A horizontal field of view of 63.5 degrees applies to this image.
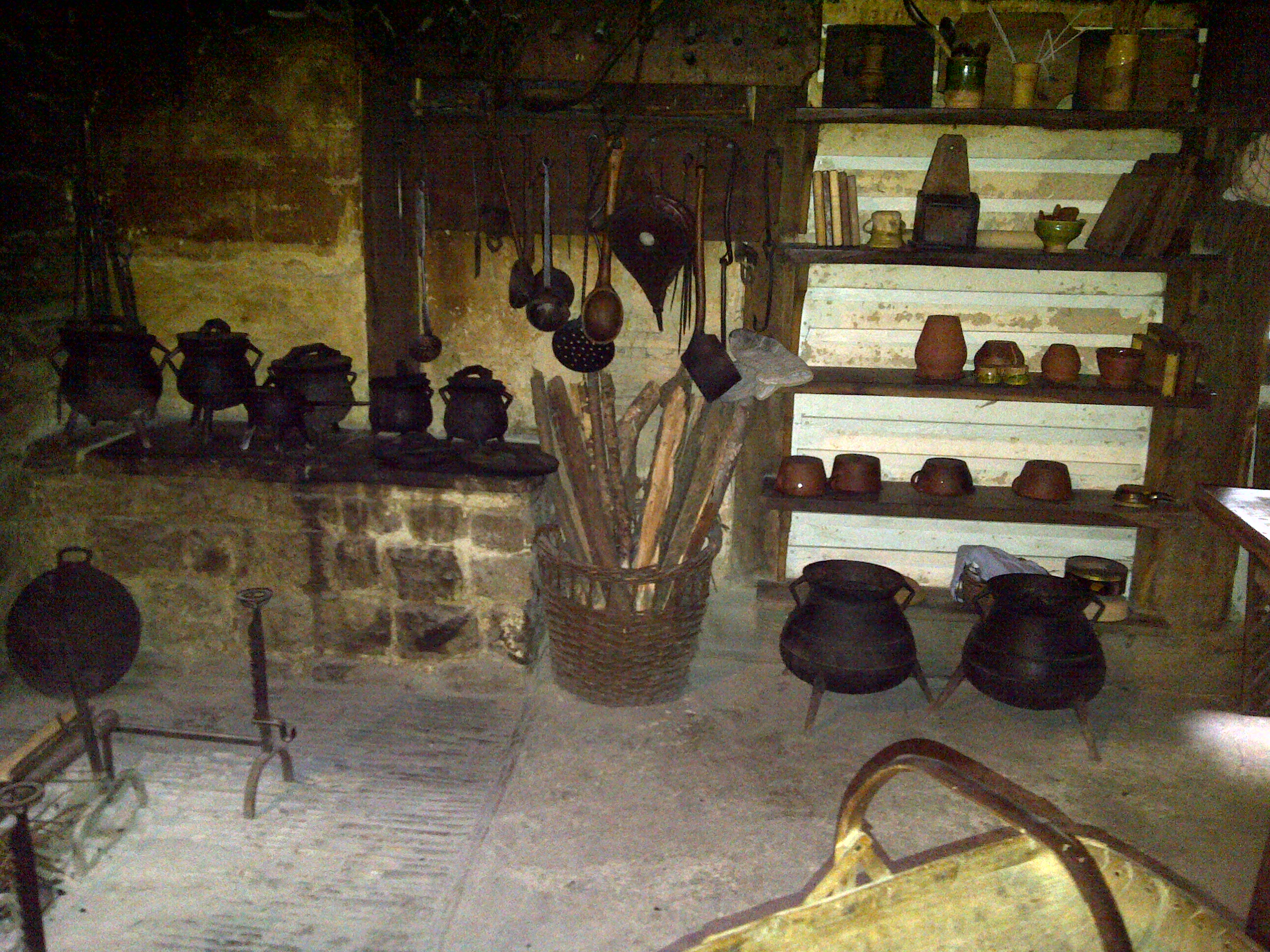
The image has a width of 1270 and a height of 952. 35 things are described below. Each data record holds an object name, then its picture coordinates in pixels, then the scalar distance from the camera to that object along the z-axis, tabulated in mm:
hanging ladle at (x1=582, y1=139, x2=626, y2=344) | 3861
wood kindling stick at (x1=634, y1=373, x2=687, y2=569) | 3783
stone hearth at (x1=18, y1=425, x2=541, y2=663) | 3768
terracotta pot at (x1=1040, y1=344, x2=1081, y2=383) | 3830
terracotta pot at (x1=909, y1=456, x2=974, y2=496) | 3967
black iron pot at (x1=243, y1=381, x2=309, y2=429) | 3820
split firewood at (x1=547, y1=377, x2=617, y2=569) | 3773
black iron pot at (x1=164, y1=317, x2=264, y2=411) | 3842
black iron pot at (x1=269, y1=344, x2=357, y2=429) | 3852
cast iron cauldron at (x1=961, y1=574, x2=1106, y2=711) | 3430
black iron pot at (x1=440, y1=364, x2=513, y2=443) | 3875
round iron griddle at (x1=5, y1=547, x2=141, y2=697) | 3461
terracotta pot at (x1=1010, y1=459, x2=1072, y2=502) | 3930
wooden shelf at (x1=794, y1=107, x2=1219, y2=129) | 3541
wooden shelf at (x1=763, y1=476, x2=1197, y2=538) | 3844
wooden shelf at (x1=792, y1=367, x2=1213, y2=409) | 3703
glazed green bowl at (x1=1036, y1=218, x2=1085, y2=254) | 3666
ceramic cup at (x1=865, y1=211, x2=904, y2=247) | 3732
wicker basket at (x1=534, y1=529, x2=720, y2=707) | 3605
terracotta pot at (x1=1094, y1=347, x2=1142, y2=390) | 3758
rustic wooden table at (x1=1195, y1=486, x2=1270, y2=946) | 1886
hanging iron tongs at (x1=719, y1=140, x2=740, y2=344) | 3846
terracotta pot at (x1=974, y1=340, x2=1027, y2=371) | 3820
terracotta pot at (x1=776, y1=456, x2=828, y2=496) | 3918
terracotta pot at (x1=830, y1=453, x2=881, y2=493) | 3963
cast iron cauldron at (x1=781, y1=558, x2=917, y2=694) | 3502
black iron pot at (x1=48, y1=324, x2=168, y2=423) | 3777
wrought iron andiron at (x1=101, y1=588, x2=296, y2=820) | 3027
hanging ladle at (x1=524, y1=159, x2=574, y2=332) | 3889
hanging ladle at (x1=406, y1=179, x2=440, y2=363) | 4016
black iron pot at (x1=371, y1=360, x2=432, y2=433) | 3957
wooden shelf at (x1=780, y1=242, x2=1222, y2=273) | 3615
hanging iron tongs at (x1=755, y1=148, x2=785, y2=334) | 3836
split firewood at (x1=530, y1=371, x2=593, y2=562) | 3805
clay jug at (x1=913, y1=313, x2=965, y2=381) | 3820
